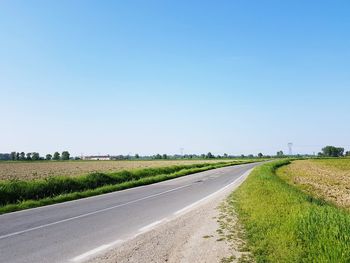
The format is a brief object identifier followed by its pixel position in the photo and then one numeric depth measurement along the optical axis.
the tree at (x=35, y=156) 188.82
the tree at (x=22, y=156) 186.60
